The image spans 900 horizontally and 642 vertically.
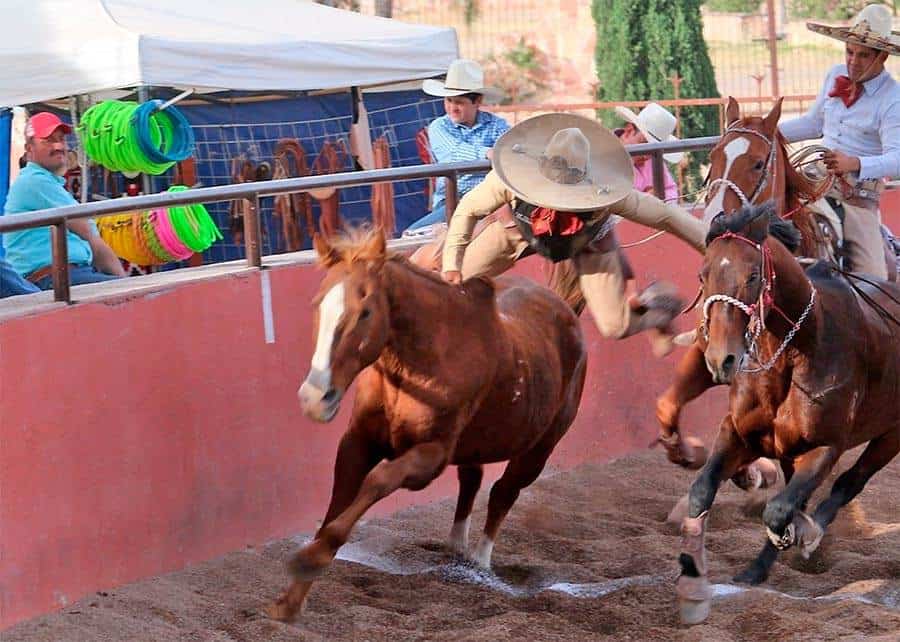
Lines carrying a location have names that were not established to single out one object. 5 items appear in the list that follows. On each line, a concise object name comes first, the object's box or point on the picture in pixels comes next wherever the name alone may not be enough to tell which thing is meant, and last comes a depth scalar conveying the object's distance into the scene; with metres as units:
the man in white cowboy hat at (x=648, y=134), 17.50
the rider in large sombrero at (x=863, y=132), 14.14
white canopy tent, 20.83
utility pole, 38.97
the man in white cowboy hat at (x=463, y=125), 17.77
